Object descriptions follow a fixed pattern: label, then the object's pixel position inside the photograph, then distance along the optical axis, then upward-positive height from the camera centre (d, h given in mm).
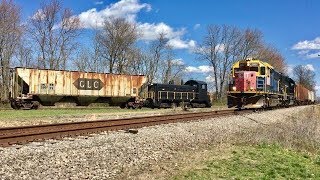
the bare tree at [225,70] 50436 +4976
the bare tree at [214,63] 51746 +6451
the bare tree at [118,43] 43408 +8733
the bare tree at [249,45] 53871 +10245
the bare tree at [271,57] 55000 +8402
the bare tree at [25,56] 35314 +5346
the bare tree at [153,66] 50083 +5682
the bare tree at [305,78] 90012 +6034
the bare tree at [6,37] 30167 +6744
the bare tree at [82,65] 43666 +5133
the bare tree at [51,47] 34980 +6456
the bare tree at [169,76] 51837 +3921
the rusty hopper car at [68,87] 20631 +713
